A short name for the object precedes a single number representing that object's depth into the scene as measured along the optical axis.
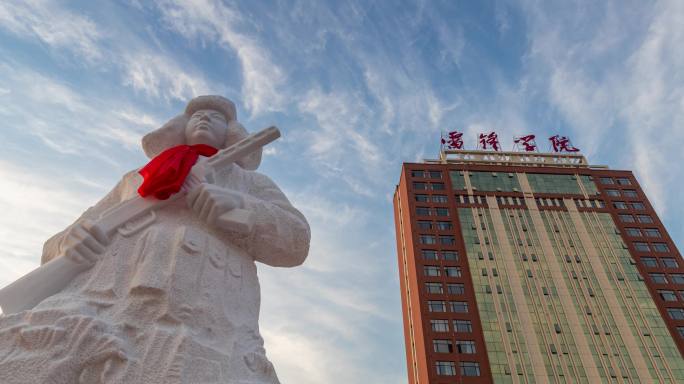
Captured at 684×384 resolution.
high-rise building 32.09
